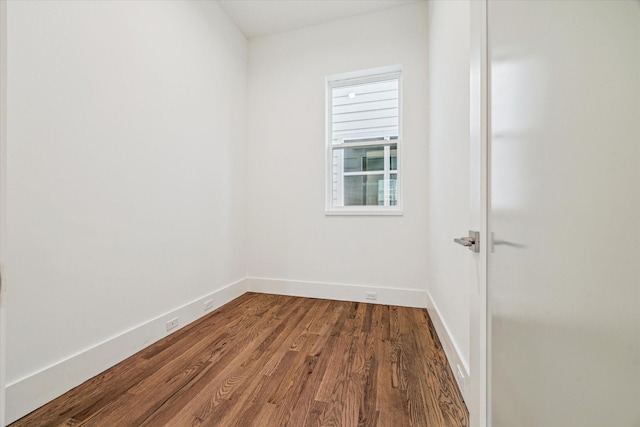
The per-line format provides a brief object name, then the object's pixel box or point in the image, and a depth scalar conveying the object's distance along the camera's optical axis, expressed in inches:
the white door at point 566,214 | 14.4
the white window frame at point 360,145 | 108.4
